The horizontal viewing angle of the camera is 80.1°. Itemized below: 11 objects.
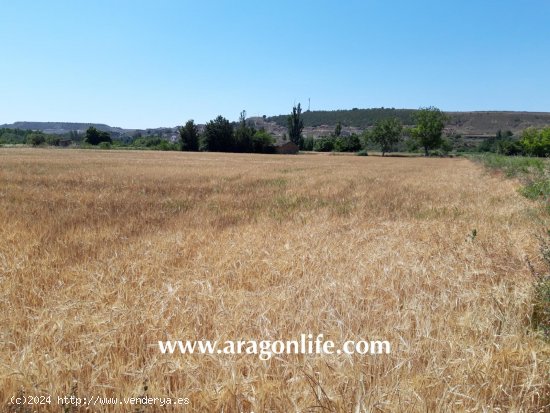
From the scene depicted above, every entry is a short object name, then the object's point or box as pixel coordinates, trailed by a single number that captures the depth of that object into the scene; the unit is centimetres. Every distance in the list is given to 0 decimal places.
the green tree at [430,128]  9888
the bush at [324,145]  12575
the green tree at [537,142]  7212
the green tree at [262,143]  10100
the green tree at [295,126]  11619
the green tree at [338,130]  15612
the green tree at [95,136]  12725
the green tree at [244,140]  9969
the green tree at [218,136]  9656
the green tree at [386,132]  9981
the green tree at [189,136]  9869
